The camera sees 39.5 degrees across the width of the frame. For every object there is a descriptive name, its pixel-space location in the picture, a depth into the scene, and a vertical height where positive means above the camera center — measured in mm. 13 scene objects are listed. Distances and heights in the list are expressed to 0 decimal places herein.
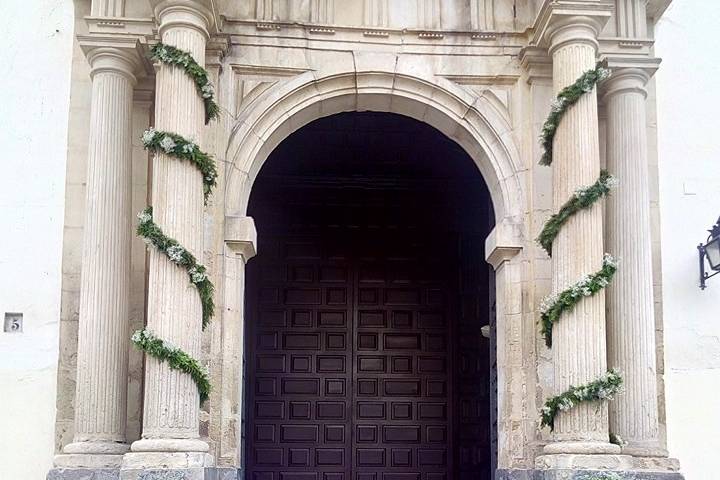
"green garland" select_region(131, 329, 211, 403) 6652 +322
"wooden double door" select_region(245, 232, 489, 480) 10930 +444
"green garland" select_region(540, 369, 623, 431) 6781 +74
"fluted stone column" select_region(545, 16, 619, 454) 6836 +1083
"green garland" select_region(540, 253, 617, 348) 6930 +763
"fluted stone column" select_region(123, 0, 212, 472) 6625 +867
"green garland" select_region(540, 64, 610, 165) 7227 +2208
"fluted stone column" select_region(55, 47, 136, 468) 7078 +908
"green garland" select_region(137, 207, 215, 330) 6820 +1007
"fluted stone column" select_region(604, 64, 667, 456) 7344 +991
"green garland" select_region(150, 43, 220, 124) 7055 +2361
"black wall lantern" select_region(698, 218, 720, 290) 7859 +1182
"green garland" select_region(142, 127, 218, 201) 6930 +1748
